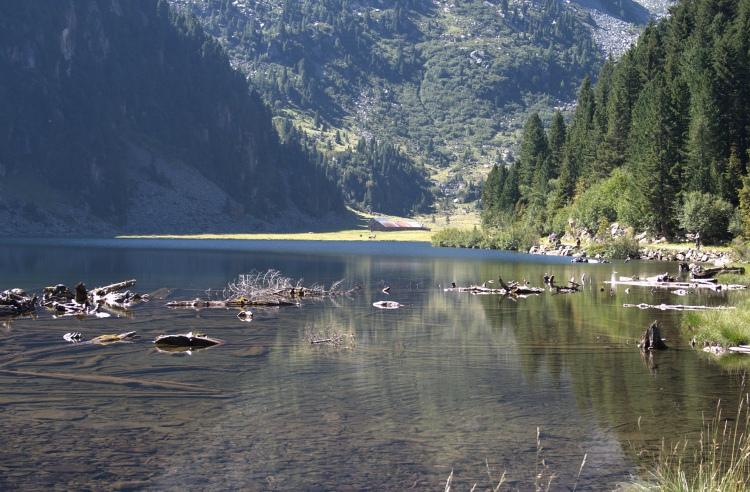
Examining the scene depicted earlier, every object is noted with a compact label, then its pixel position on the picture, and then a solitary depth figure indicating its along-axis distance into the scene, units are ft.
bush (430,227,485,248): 599.57
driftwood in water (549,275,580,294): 210.38
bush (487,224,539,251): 507.71
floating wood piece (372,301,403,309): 177.58
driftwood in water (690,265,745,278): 219.16
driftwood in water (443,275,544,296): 206.59
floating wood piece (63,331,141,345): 122.42
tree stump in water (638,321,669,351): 115.85
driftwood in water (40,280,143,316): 163.94
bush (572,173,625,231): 417.49
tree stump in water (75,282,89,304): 167.67
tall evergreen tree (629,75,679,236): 363.76
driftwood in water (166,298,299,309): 173.27
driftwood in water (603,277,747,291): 204.46
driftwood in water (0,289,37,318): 157.07
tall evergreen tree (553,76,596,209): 499.10
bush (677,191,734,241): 321.93
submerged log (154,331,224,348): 119.44
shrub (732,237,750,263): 261.44
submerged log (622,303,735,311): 156.61
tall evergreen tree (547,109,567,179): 557.74
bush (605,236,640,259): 380.99
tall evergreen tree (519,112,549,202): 583.58
